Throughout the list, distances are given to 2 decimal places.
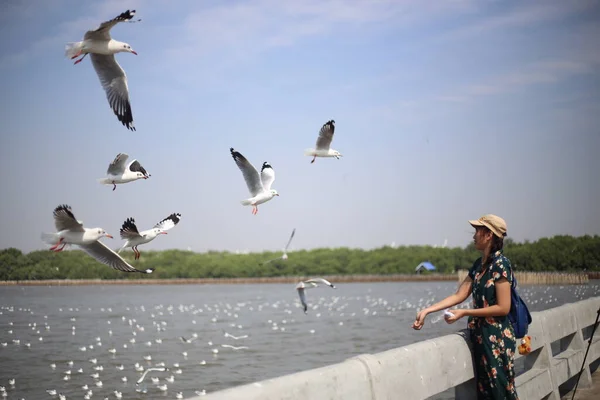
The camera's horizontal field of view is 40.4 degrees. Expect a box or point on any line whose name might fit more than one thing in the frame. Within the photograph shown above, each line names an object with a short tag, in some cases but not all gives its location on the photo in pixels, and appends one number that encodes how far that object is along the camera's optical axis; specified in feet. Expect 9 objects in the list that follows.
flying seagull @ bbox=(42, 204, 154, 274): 23.00
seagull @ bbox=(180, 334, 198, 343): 114.50
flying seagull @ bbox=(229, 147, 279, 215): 34.42
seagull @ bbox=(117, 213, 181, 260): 25.88
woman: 18.45
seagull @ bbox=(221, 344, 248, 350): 106.57
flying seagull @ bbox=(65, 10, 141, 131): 25.46
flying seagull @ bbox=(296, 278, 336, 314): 56.70
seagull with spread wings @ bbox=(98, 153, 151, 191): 26.30
